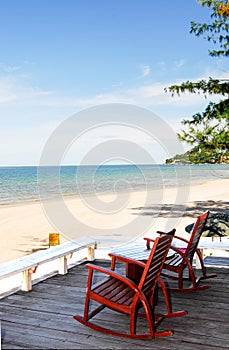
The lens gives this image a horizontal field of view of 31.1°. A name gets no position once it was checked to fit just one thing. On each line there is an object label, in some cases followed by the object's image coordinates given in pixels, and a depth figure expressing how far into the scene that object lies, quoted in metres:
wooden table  3.59
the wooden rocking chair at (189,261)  3.91
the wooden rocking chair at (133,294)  2.85
